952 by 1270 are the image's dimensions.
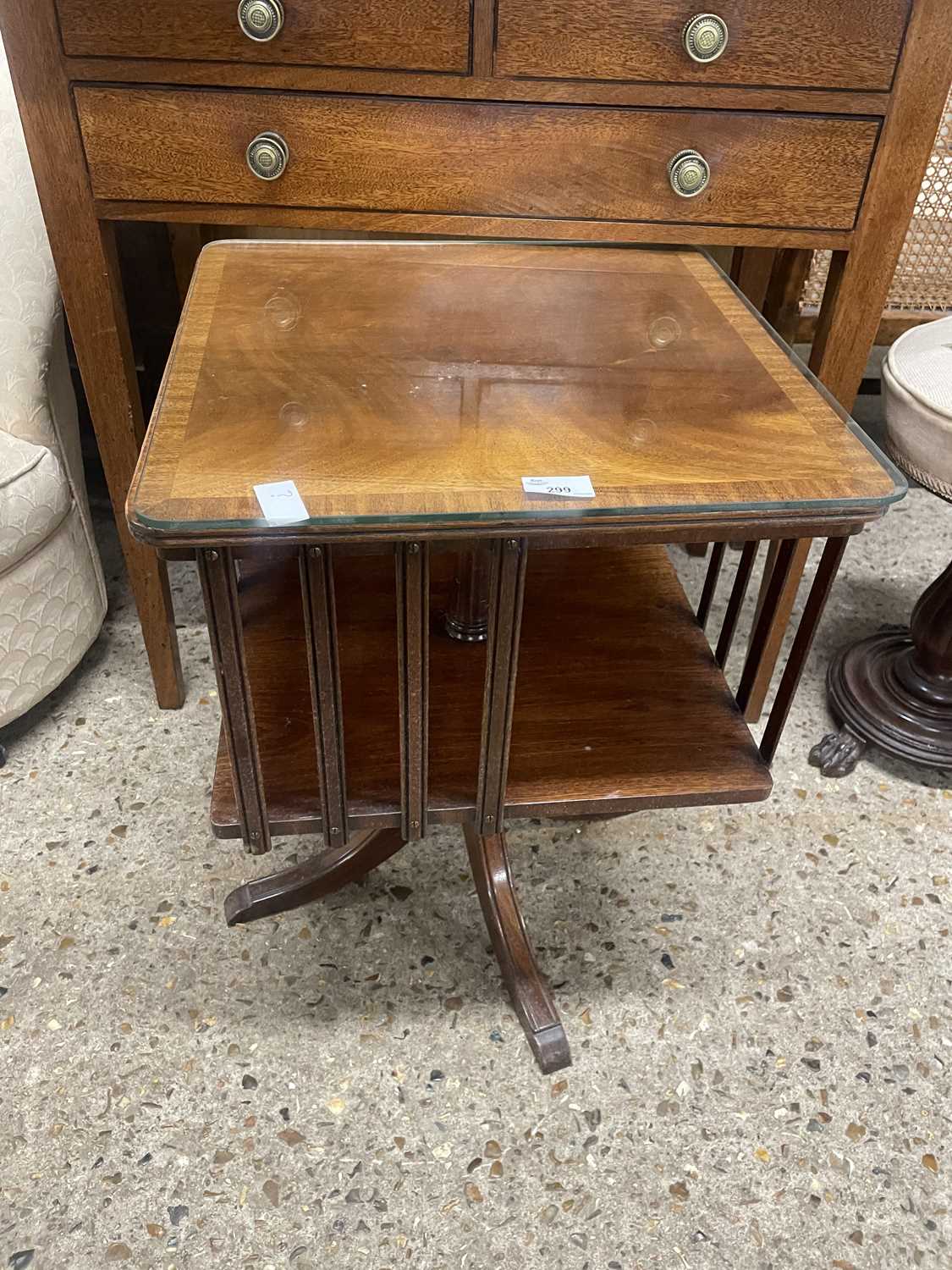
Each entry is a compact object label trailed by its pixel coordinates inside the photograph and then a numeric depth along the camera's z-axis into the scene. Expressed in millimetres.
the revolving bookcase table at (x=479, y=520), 738
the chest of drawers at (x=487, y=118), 984
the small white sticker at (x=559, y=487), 725
